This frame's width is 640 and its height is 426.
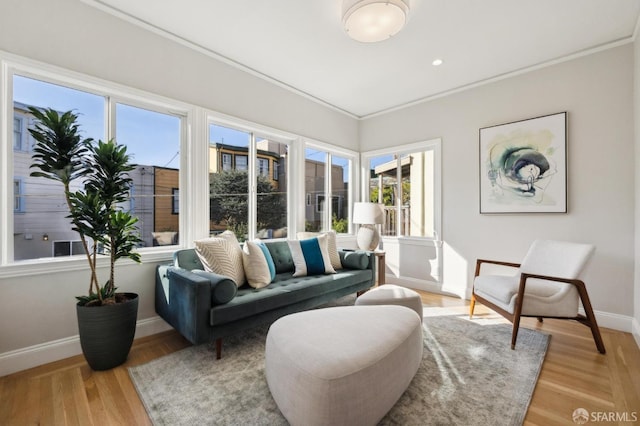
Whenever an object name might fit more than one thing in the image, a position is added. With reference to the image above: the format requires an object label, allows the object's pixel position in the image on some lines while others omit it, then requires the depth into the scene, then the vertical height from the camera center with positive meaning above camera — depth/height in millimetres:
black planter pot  1921 -830
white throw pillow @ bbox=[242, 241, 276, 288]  2650 -518
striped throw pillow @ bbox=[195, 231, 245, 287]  2461 -406
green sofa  2035 -715
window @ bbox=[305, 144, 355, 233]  4242 +399
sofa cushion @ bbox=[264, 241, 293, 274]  3218 -500
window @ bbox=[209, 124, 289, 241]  3160 +268
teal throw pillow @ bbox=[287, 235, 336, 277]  3172 -517
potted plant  1914 -25
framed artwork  3037 +527
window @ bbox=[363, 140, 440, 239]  4074 +378
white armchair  2279 -672
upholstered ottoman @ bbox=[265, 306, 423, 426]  1286 -761
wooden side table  3887 -754
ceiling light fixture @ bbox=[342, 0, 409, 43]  1950 +1392
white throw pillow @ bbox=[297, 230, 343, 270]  3465 -470
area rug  1549 -1112
